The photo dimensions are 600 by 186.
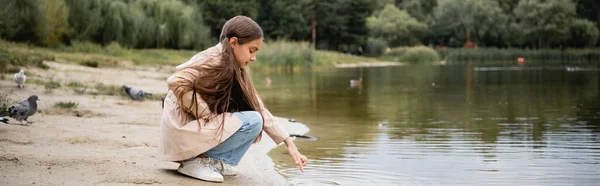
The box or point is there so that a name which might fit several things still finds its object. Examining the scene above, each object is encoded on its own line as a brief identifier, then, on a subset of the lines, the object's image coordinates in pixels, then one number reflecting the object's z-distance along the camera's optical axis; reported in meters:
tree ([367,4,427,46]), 67.06
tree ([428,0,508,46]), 66.42
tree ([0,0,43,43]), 22.89
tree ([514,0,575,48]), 62.09
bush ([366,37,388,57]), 61.94
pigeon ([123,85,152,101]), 10.55
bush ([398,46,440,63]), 56.69
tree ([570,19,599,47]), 61.75
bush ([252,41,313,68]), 31.41
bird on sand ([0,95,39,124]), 6.46
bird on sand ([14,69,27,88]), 10.14
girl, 4.35
